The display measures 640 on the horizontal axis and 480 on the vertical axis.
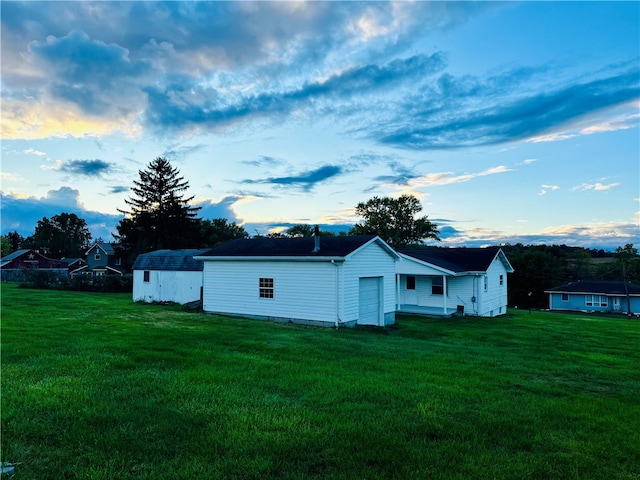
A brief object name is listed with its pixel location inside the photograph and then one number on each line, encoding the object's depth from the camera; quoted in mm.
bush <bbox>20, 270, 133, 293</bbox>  38250
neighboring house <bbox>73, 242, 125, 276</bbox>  69750
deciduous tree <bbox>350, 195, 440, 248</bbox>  66500
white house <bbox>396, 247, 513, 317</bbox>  26047
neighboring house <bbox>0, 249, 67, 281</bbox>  62625
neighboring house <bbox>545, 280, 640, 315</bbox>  48000
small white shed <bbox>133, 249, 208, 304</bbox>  26891
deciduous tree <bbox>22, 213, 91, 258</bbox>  103750
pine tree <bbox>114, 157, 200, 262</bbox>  63875
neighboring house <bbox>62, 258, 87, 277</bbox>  65688
